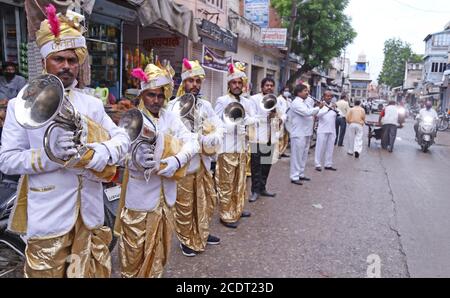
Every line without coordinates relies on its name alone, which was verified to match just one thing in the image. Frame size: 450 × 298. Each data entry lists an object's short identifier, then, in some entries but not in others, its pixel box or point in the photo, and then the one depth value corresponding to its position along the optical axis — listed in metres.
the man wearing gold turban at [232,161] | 4.67
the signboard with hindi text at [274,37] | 14.42
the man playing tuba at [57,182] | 1.99
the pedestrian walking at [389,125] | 12.12
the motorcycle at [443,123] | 22.05
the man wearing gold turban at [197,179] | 3.72
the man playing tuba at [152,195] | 2.76
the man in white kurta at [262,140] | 5.67
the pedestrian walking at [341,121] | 12.59
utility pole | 14.38
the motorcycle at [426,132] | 12.07
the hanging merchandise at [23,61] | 6.28
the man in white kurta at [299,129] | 6.91
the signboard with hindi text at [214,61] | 11.73
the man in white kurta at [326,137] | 8.27
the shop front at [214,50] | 10.62
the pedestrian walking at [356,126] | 10.73
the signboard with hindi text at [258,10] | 13.67
